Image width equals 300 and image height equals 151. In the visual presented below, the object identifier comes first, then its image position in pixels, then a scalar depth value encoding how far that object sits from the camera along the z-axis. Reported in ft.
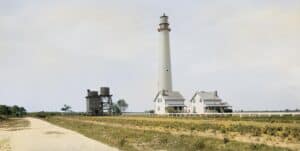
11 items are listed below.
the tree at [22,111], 581.36
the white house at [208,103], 254.27
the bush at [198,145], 81.39
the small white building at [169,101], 267.94
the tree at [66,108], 586.12
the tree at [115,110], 384.47
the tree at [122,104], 483.10
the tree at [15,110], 545.03
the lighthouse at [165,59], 266.36
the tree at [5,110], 484.13
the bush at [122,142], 93.65
